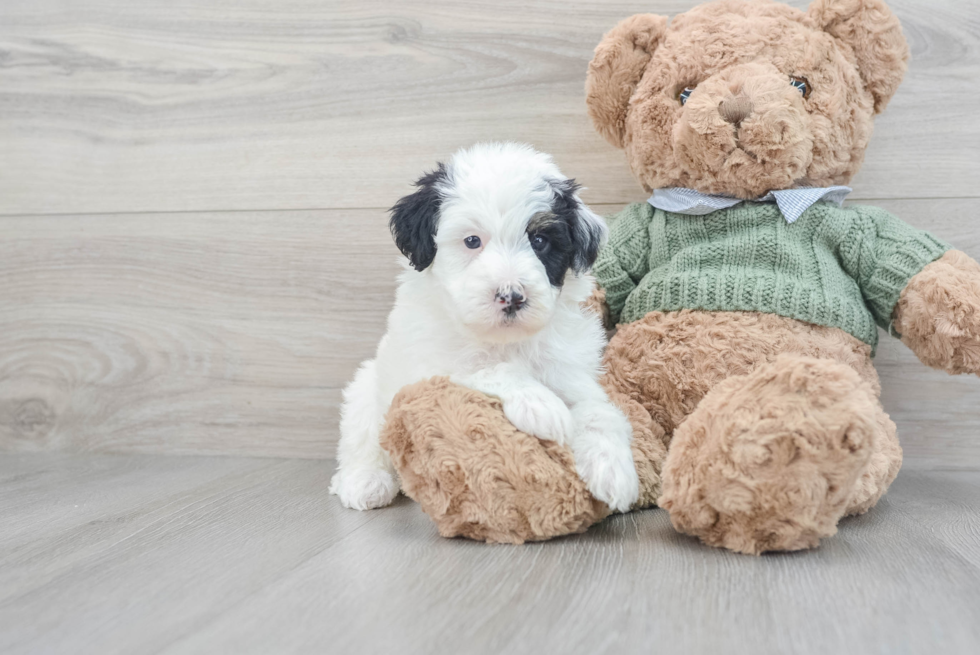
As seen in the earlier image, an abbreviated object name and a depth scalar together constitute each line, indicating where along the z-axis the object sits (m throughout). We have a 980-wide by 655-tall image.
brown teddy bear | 1.09
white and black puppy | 1.09
